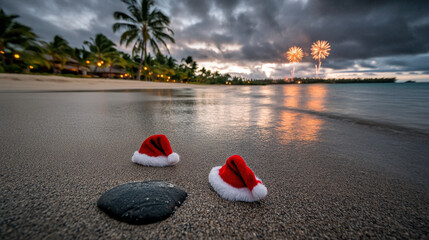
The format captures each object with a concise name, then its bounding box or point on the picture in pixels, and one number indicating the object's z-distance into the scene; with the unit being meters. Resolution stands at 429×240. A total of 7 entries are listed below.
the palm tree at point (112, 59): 26.49
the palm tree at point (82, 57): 27.95
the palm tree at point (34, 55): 15.87
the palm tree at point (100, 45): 28.11
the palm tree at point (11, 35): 15.25
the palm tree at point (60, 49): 22.33
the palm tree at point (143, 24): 20.94
